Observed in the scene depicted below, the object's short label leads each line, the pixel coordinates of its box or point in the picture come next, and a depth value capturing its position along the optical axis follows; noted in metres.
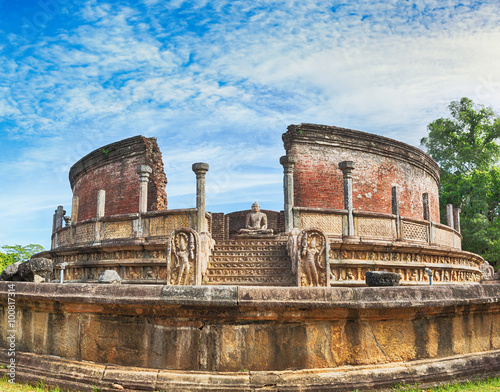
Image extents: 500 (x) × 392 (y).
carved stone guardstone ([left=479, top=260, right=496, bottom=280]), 16.58
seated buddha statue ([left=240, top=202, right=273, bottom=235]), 15.64
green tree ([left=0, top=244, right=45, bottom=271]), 25.59
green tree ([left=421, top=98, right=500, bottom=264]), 21.53
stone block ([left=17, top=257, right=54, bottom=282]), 5.67
